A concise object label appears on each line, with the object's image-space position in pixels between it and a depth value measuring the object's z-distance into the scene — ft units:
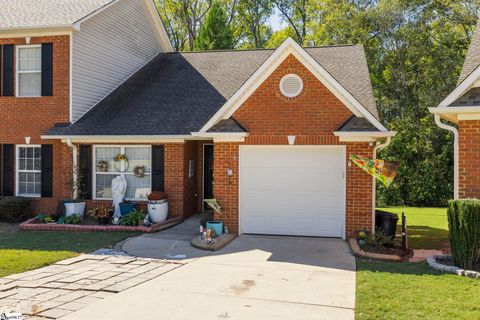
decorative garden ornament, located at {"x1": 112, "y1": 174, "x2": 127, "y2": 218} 46.09
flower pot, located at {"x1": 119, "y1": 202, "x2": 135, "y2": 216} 45.24
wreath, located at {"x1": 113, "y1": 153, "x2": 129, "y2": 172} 47.14
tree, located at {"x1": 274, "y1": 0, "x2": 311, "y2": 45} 117.50
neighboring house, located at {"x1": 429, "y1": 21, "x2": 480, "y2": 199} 30.32
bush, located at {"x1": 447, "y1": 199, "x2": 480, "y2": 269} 27.20
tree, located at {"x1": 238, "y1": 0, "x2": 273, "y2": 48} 124.88
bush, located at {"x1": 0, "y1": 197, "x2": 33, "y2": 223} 46.42
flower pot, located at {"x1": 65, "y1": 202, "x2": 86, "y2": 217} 45.78
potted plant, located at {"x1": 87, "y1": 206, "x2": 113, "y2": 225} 44.09
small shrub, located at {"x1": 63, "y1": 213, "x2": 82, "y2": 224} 44.29
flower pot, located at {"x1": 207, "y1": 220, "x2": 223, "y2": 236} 38.01
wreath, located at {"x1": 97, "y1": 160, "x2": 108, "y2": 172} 47.88
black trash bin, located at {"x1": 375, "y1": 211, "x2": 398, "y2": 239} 37.63
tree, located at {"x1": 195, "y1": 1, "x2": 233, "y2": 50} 100.58
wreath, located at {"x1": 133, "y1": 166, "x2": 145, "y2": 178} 46.80
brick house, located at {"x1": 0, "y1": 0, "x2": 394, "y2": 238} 37.81
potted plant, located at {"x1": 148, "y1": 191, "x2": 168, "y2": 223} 43.80
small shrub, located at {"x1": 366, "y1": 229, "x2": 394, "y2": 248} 34.71
